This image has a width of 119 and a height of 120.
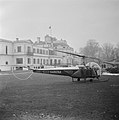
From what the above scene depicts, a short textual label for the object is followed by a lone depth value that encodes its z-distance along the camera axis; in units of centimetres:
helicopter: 1153
